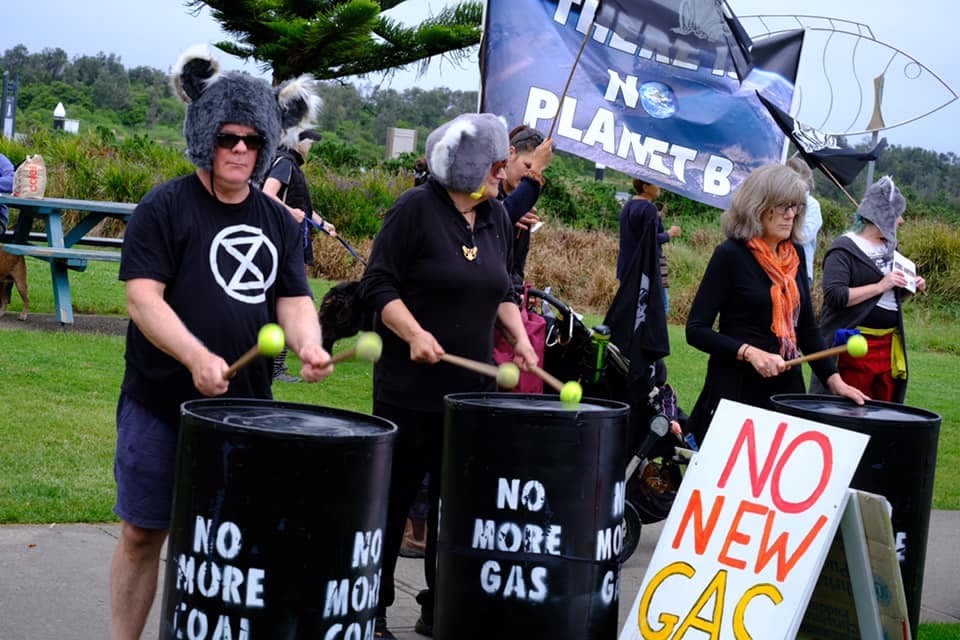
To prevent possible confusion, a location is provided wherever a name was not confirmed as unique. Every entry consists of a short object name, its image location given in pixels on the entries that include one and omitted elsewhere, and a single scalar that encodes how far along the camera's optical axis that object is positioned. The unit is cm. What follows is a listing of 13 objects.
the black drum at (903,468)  443
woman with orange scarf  516
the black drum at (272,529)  306
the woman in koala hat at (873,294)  663
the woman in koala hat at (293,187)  889
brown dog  1124
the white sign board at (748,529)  386
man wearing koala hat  354
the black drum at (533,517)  392
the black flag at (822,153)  691
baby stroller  591
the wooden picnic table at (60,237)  1081
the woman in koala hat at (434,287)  442
